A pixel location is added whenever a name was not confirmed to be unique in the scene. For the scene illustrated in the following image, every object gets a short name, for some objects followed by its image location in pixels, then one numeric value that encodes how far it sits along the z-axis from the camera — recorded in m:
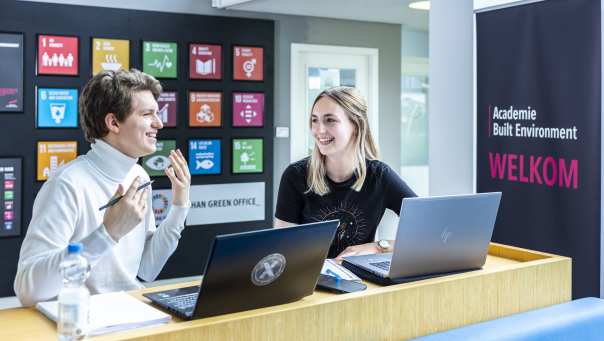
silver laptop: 1.88
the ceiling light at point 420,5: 5.55
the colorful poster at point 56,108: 4.90
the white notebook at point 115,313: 1.47
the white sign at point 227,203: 5.57
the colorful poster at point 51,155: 4.91
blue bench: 1.81
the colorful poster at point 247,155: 5.73
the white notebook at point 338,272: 1.98
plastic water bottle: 1.37
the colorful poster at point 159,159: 5.38
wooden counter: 1.52
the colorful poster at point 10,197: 4.78
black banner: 3.18
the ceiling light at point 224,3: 5.40
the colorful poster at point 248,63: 5.70
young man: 1.75
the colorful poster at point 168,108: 5.38
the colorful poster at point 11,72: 4.74
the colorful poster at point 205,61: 5.49
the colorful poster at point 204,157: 5.51
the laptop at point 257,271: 1.51
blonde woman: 2.74
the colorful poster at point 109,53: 5.09
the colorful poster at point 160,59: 5.30
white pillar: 3.82
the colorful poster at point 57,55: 4.88
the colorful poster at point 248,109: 5.71
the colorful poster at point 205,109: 5.50
